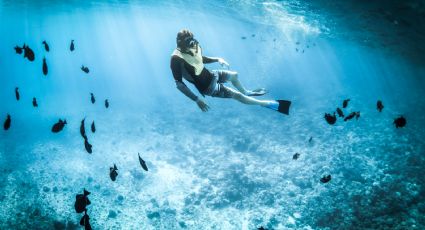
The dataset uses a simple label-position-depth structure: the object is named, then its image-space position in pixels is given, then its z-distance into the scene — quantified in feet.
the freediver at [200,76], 17.85
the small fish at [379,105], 21.25
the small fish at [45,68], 18.33
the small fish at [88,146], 16.06
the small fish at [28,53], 17.72
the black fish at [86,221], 15.38
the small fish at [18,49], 18.83
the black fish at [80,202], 15.61
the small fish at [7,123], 16.92
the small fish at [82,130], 15.51
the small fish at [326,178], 22.44
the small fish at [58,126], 17.04
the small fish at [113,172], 18.12
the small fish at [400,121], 18.07
